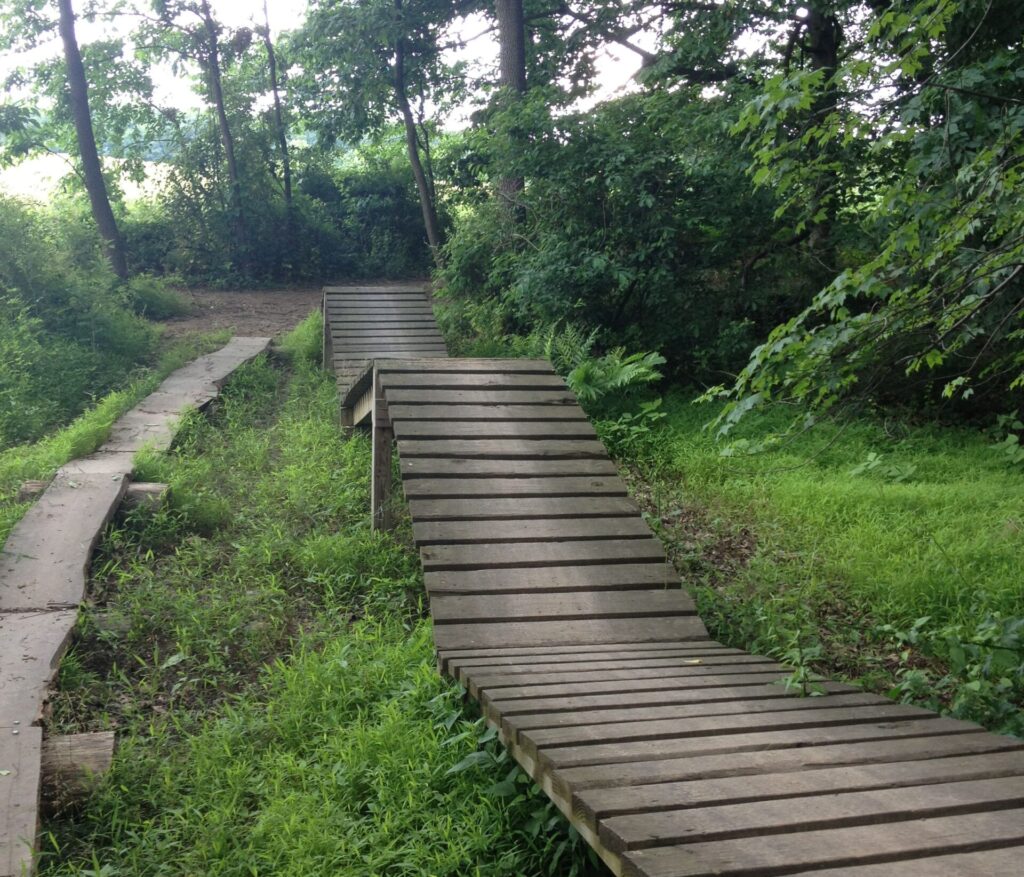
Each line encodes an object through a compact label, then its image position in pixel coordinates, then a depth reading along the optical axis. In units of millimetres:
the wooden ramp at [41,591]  3281
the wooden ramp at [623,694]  2109
